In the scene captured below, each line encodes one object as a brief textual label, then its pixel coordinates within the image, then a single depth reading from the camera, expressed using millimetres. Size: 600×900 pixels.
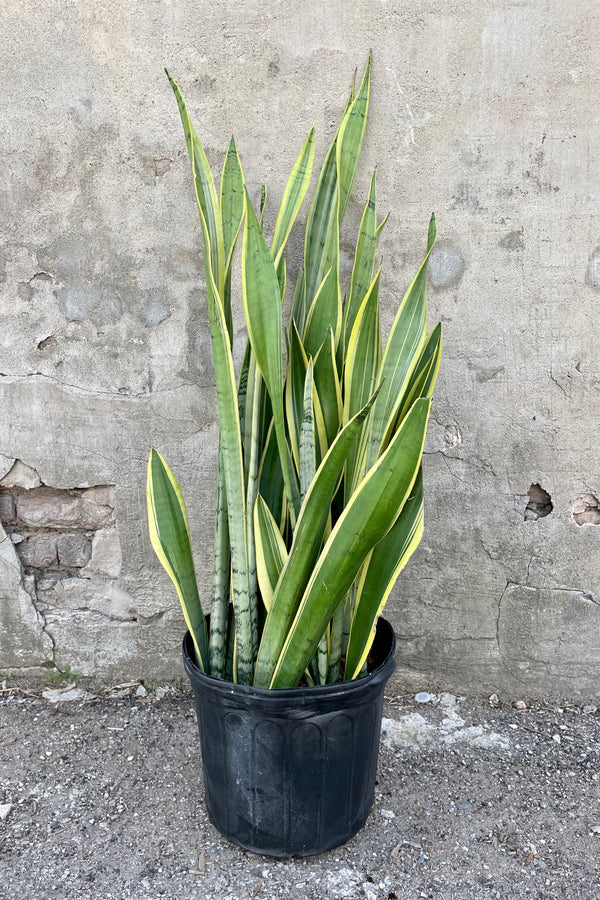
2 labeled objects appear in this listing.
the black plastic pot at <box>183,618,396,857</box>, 1239
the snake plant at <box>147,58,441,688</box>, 1176
